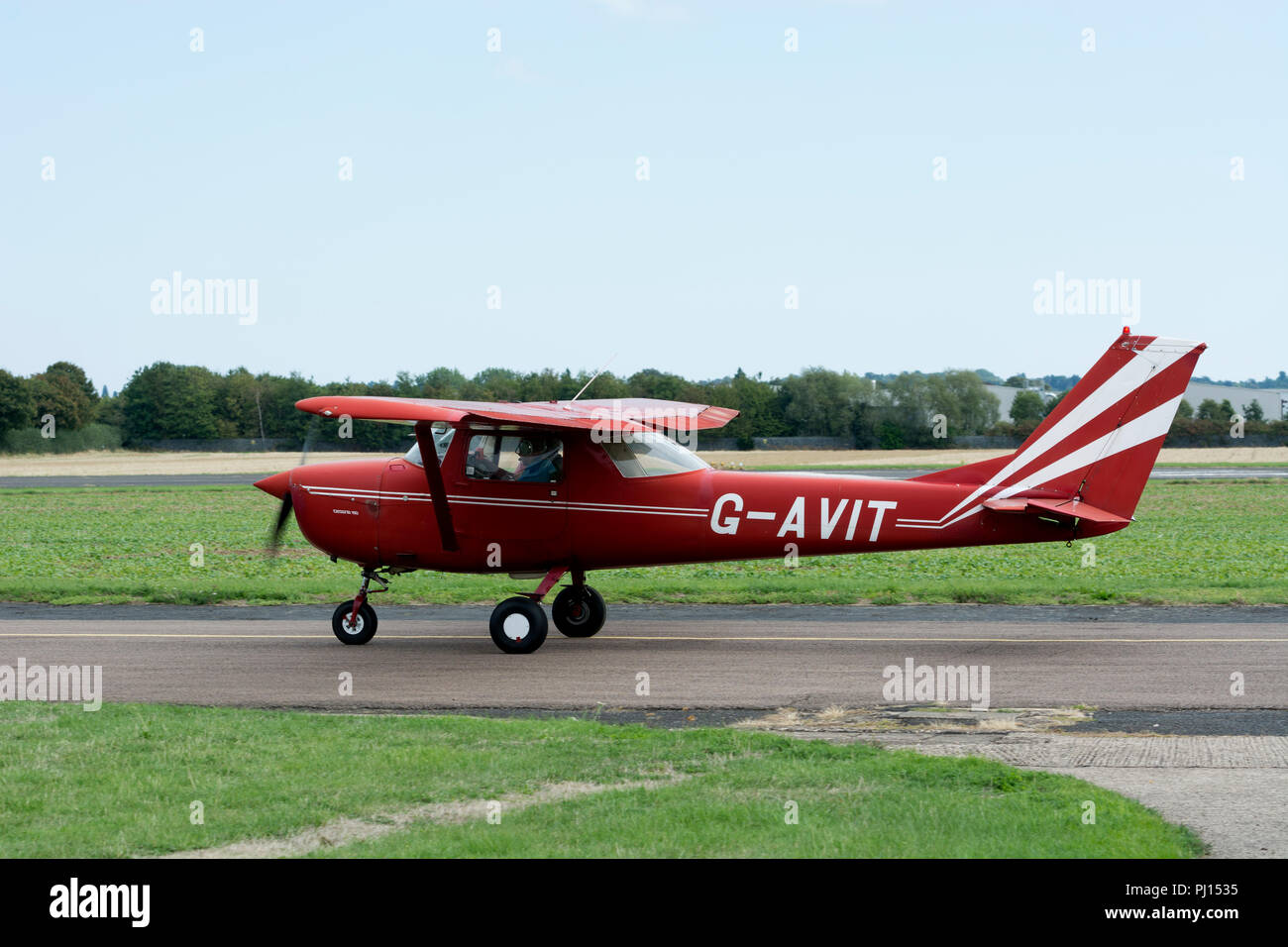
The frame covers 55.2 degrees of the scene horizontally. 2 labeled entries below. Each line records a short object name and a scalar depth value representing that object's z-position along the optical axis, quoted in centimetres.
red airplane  1389
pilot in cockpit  1475
